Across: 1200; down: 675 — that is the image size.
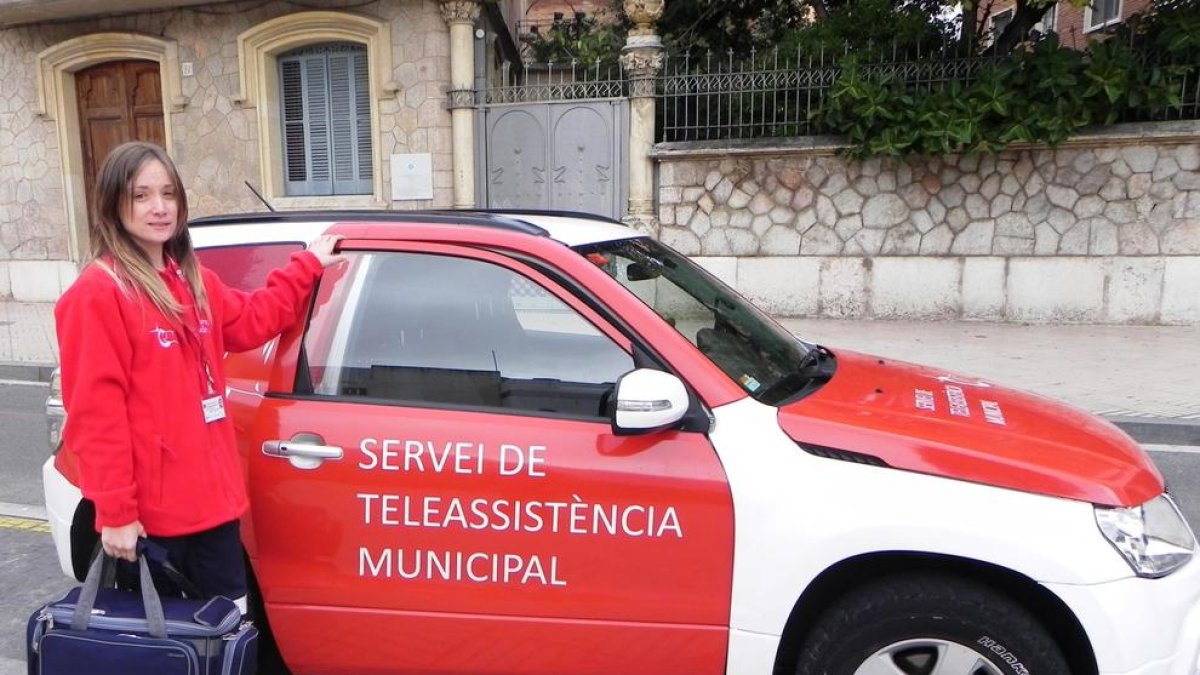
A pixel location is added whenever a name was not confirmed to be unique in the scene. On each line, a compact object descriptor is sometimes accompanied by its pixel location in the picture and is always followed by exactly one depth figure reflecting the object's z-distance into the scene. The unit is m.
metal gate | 10.70
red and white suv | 2.18
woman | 2.05
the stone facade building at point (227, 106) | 11.38
